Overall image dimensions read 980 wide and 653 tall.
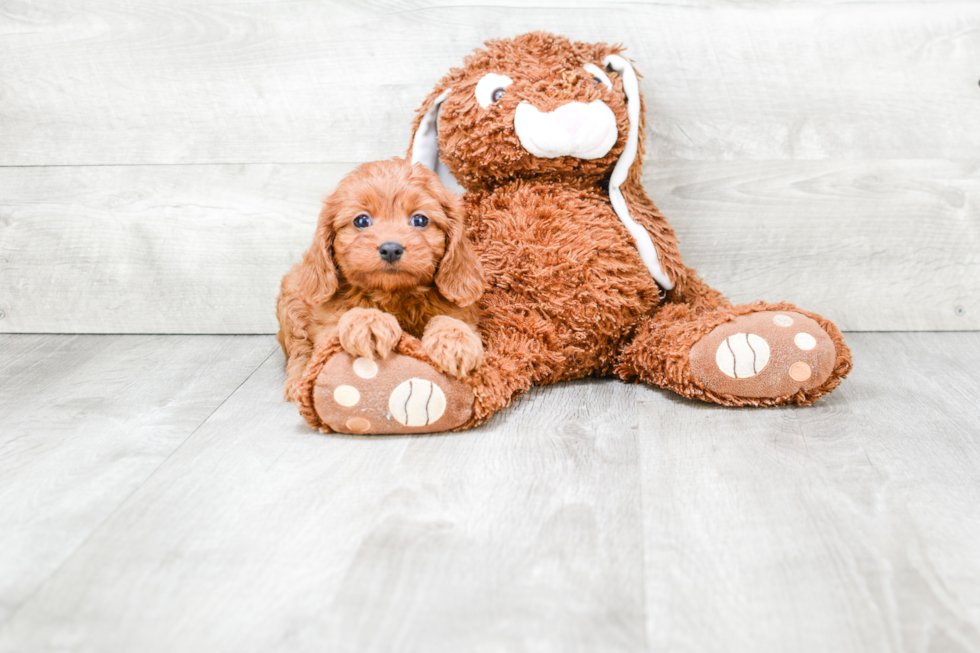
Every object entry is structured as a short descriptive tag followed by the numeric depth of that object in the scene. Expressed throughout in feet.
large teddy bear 3.83
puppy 3.51
